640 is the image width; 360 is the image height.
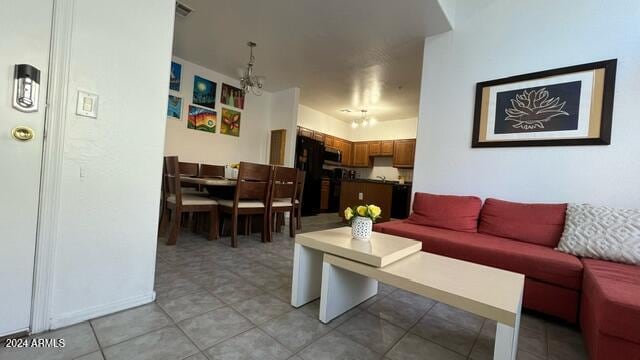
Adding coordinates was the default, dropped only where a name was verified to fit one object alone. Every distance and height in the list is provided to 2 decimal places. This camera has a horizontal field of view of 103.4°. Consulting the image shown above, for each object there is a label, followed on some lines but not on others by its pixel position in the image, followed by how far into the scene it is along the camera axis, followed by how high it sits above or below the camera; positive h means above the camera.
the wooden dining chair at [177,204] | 2.57 -0.38
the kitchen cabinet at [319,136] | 5.94 +1.00
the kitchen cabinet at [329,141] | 6.23 +0.94
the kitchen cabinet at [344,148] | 6.54 +0.85
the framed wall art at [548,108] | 1.95 +0.75
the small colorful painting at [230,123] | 4.39 +0.86
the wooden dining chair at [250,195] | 2.68 -0.25
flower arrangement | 1.57 -0.19
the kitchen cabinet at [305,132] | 5.56 +1.01
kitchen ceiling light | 5.81 +1.56
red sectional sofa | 1.02 -0.39
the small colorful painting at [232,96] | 4.37 +1.32
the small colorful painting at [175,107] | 3.74 +0.90
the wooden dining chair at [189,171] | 3.64 -0.05
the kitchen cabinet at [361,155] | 6.70 +0.71
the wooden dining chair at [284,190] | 3.03 -0.19
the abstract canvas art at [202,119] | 3.99 +0.81
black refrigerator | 5.07 +0.21
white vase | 1.57 -0.29
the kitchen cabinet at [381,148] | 6.23 +0.89
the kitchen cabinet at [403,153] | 5.82 +0.75
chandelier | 3.28 +1.26
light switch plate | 1.20 +0.27
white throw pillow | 1.54 -0.21
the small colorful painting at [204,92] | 4.01 +1.24
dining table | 2.66 -0.22
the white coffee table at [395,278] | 0.94 -0.41
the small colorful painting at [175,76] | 3.71 +1.35
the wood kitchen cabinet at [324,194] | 5.92 -0.37
